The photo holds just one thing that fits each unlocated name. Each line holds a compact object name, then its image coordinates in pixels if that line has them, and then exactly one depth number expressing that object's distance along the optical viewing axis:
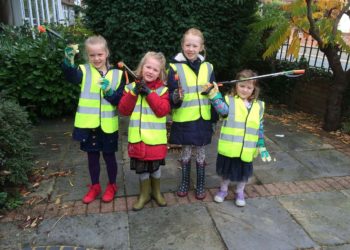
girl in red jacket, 3.06
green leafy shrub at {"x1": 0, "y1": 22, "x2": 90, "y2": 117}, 5.73
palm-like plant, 5.25
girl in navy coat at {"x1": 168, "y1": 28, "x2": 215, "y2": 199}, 3.24
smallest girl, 3.30
